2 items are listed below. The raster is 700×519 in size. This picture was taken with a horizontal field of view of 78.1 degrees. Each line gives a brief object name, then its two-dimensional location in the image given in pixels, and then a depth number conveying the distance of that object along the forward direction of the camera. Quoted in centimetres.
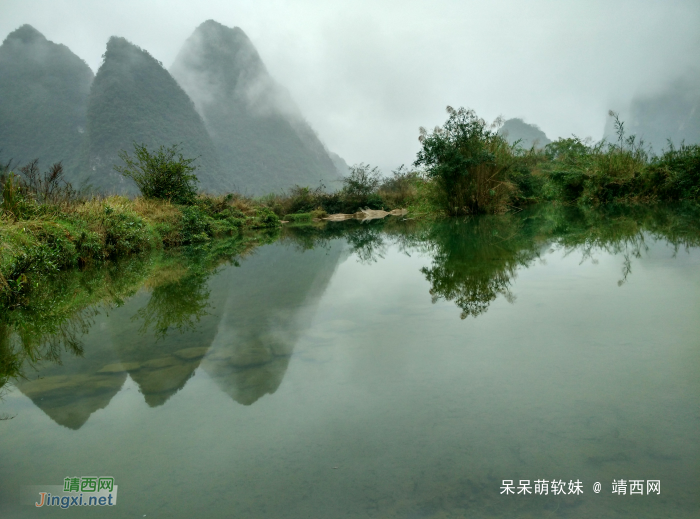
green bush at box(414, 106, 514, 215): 1557
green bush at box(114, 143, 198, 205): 1619
